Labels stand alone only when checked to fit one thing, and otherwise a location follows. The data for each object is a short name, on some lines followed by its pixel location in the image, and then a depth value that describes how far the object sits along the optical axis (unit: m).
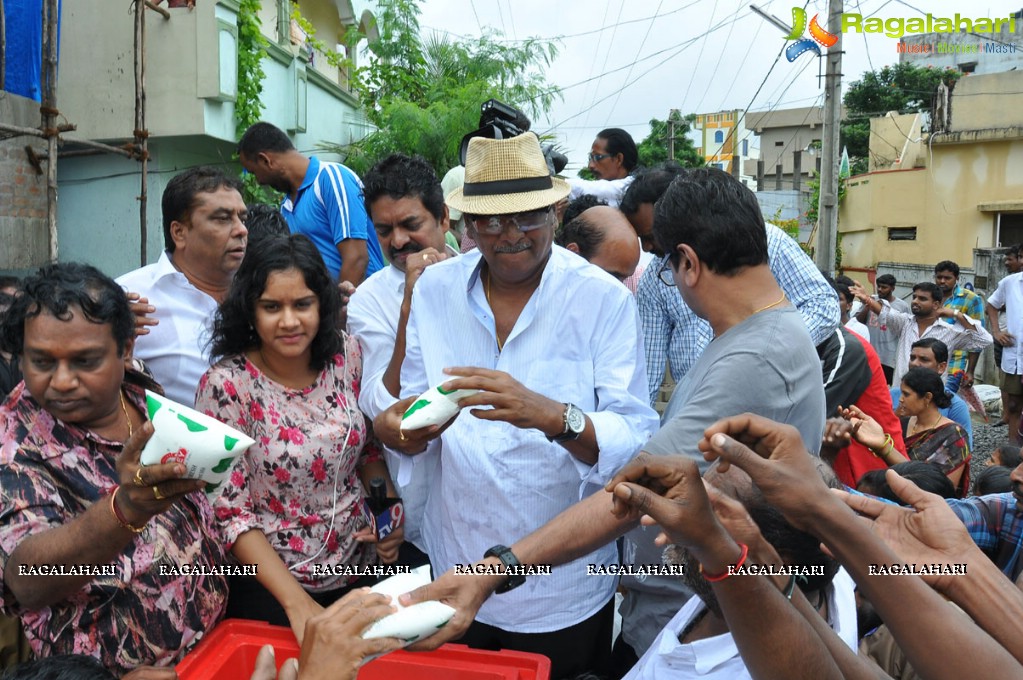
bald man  3.92
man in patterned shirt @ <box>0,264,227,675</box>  1.78
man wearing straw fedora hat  2.44
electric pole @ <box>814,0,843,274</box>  13.16
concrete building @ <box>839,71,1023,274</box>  17.83
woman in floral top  2.43
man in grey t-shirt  2.06
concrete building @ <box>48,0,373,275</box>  7.96
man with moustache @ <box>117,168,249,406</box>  3.01
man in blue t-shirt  4.52
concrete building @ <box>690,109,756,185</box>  41.09
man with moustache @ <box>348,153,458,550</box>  2.67
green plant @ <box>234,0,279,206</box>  8.49
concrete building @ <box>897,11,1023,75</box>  31.19
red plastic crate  2.04
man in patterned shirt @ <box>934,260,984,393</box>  8.70
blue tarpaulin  6.30
